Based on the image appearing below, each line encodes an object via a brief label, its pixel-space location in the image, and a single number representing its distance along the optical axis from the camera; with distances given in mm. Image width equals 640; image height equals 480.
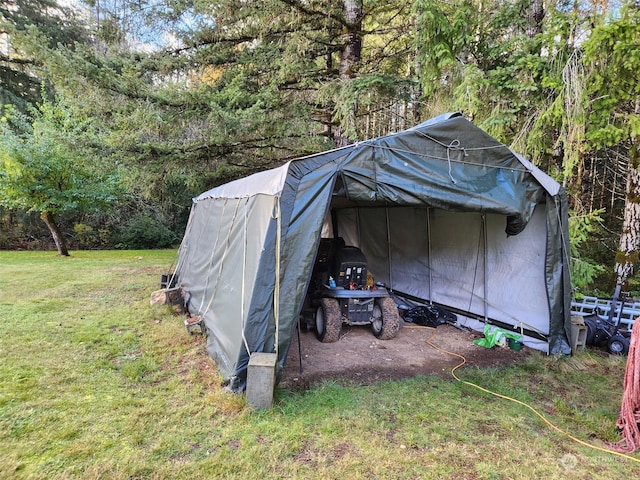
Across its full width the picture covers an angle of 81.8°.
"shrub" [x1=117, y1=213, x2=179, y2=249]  14328
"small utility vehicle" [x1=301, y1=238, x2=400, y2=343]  4445
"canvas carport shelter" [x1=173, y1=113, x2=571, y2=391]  3004
